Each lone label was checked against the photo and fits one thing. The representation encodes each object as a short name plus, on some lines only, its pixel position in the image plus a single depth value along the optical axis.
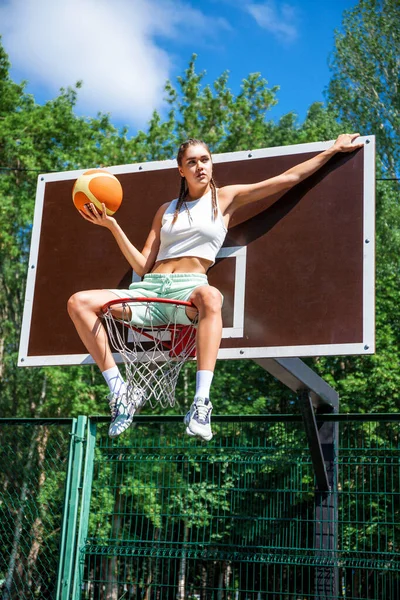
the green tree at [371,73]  22.58
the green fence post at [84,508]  5.66
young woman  4.44
